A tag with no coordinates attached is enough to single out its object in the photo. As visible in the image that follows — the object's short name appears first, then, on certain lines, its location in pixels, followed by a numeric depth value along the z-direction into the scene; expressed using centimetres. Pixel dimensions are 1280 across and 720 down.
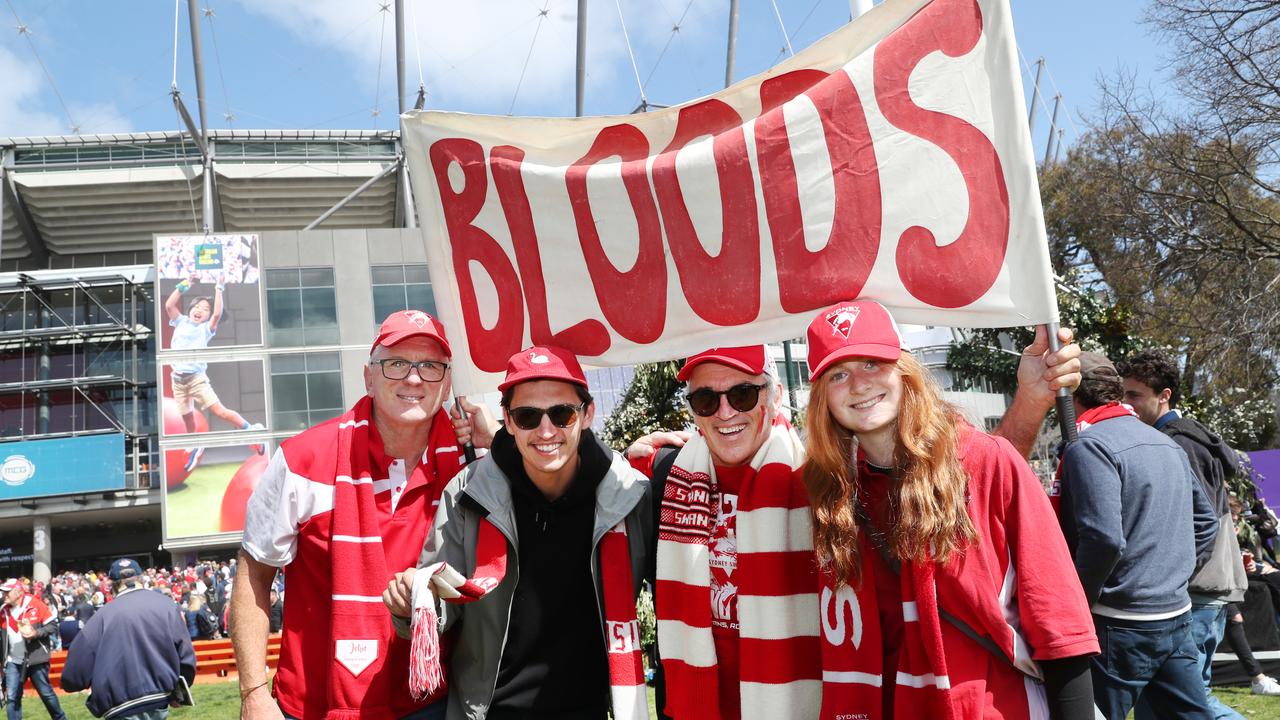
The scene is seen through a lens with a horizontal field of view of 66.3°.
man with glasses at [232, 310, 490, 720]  322
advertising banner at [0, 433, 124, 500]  4441
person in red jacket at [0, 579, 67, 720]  1152
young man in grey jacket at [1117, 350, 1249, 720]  482
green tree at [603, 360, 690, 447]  1130
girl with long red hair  229
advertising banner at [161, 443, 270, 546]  4031
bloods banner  314
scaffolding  4716
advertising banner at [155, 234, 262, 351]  4081
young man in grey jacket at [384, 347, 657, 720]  306
